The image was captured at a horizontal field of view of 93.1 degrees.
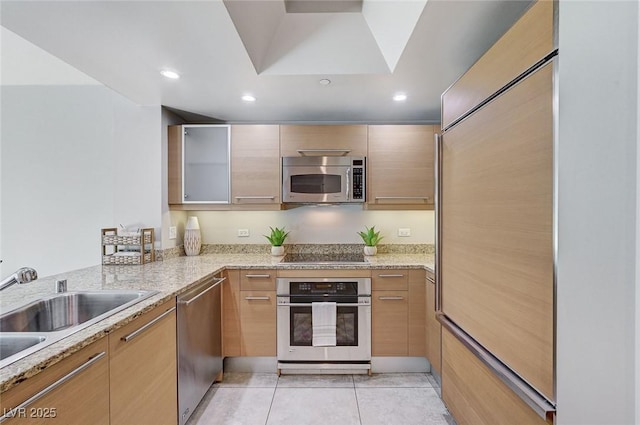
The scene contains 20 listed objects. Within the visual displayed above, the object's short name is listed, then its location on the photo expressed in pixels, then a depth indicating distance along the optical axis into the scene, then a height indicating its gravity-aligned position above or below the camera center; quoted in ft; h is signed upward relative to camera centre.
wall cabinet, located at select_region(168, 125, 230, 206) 8.98 +1.33
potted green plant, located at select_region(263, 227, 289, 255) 9.50 -0.99
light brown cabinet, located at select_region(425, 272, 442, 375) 7.14 -2.97
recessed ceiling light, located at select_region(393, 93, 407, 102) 7.73 +2.93
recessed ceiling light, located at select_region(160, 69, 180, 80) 6.29 +2.87
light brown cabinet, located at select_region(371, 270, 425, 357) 7.98 -2.75
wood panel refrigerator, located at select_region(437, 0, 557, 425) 2.89 -0.21
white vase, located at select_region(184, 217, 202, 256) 9.47 -0.90
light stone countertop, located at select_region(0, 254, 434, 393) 2.93 -1.44
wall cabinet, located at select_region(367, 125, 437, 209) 9.00 +1.34
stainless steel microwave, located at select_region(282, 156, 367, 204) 8.93 +0.94
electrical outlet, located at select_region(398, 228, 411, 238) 10.03 -0.73
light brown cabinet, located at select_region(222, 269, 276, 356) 7.97 -2.73
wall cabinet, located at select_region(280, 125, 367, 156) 9.05 +2.14
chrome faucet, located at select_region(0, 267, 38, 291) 3.68 -0.84
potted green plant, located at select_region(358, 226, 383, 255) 9.50 -0.98
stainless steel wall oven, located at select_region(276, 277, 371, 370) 7.93 -3.08
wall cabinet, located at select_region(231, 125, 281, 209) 9.05 +1.36
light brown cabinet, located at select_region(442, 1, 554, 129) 2.87 +1.74
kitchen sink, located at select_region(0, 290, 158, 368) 3.39 -1.56
